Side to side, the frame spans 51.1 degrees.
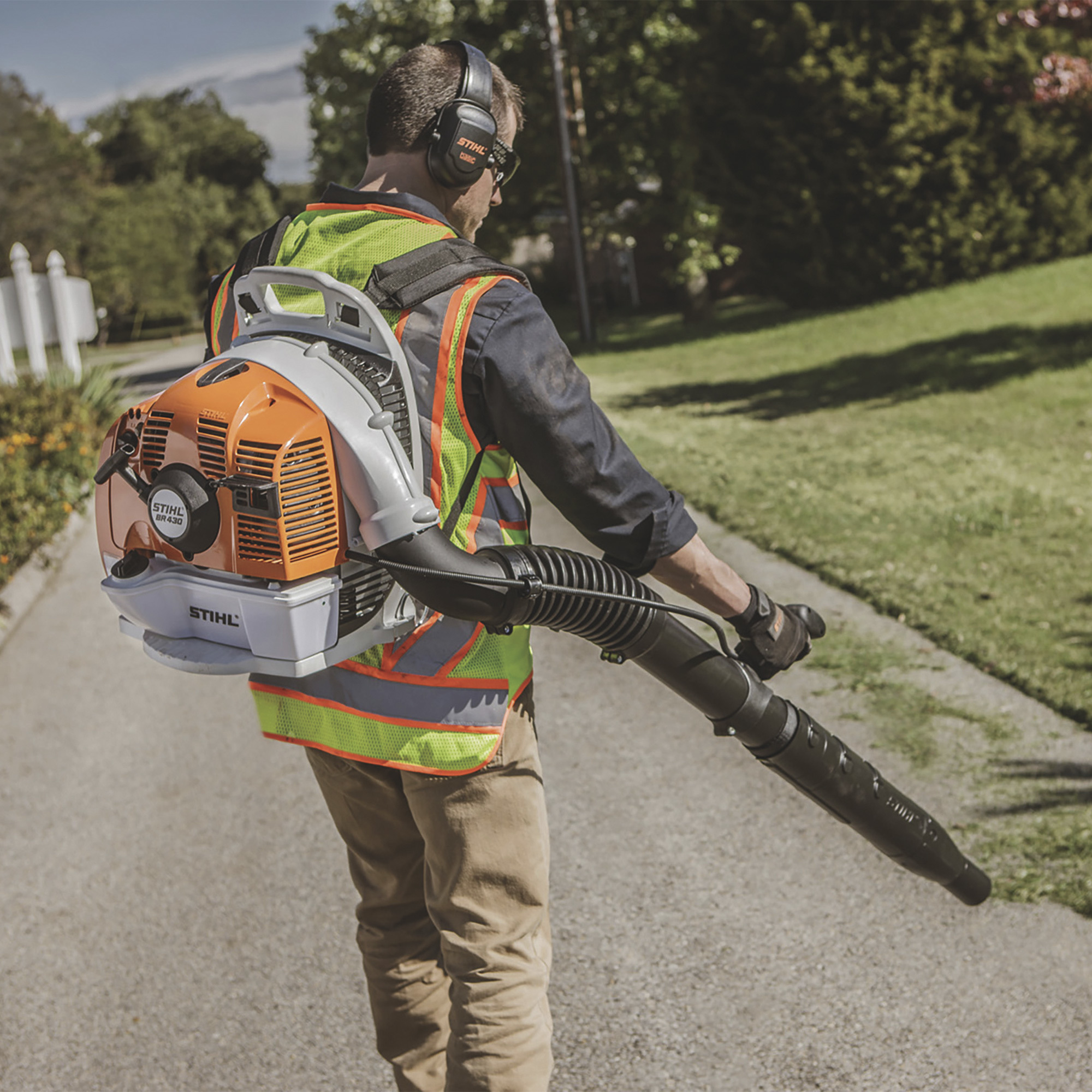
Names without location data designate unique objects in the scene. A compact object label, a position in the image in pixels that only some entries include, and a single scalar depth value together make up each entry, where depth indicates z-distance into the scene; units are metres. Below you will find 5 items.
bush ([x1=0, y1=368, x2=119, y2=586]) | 8.26
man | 1.85
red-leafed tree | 10.87
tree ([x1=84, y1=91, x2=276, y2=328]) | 51.47
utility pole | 19.92
